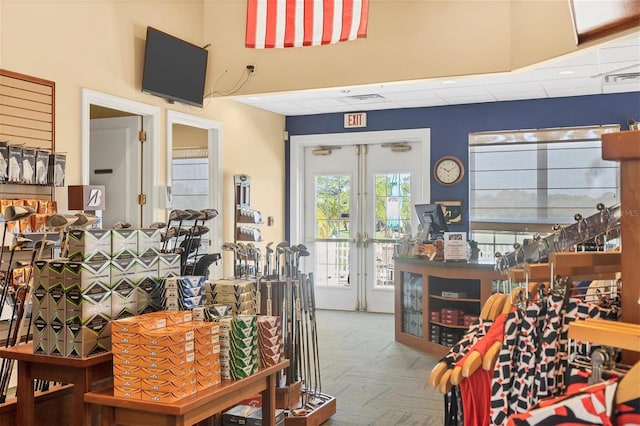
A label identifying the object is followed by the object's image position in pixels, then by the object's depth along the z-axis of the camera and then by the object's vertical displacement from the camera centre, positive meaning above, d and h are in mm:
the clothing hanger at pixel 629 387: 1113 -302
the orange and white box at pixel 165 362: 2408 -552
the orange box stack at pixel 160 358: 2412 -544
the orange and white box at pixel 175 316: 2621 -411
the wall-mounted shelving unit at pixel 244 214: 7902 +84
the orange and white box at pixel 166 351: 2404 -506
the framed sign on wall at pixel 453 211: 8484 +128
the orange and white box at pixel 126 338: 2453 -468
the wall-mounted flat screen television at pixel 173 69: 6383 +1643
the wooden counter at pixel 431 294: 6188 -777
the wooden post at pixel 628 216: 1259 +9
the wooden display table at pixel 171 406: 2396 -744
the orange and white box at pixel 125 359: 2455 -551
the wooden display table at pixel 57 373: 2596 -666
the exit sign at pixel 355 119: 9094 +1488
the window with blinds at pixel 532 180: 7867 +522
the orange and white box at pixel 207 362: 2545 -587
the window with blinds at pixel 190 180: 7879 +524
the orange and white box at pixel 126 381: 2465 -642
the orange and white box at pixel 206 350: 2539 -536
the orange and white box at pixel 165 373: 2414 -597
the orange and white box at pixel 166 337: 2400 -453
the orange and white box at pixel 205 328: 2547 -446
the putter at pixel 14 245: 3096 -124
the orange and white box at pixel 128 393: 2463 -686
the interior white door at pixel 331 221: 9383 -8
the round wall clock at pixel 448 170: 8500 +688
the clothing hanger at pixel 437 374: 1881 -469
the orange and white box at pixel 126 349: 2447 -511
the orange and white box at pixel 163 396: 2412 -685
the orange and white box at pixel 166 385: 2414 -642
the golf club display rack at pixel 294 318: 4145 -677
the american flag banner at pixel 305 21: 5254 +1715
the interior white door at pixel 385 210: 8953 +155
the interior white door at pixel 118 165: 6633 +601
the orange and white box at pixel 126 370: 2461 -597
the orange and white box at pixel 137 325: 2469 -418
